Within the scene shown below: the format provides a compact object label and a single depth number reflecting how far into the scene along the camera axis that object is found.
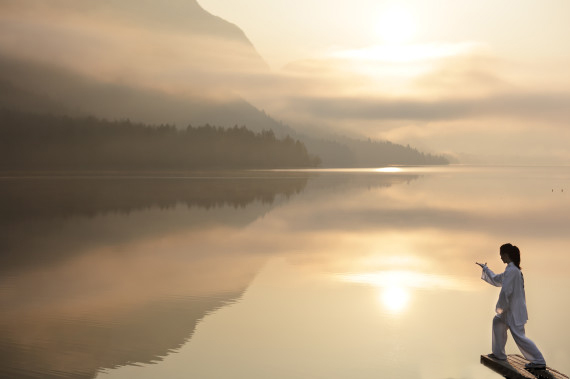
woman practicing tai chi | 13.70
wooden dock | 13.24
